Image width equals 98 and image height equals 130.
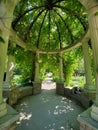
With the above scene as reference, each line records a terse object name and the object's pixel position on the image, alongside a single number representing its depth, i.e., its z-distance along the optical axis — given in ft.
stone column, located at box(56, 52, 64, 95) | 20.56
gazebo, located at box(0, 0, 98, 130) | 5.71
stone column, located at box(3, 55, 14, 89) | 14.30
